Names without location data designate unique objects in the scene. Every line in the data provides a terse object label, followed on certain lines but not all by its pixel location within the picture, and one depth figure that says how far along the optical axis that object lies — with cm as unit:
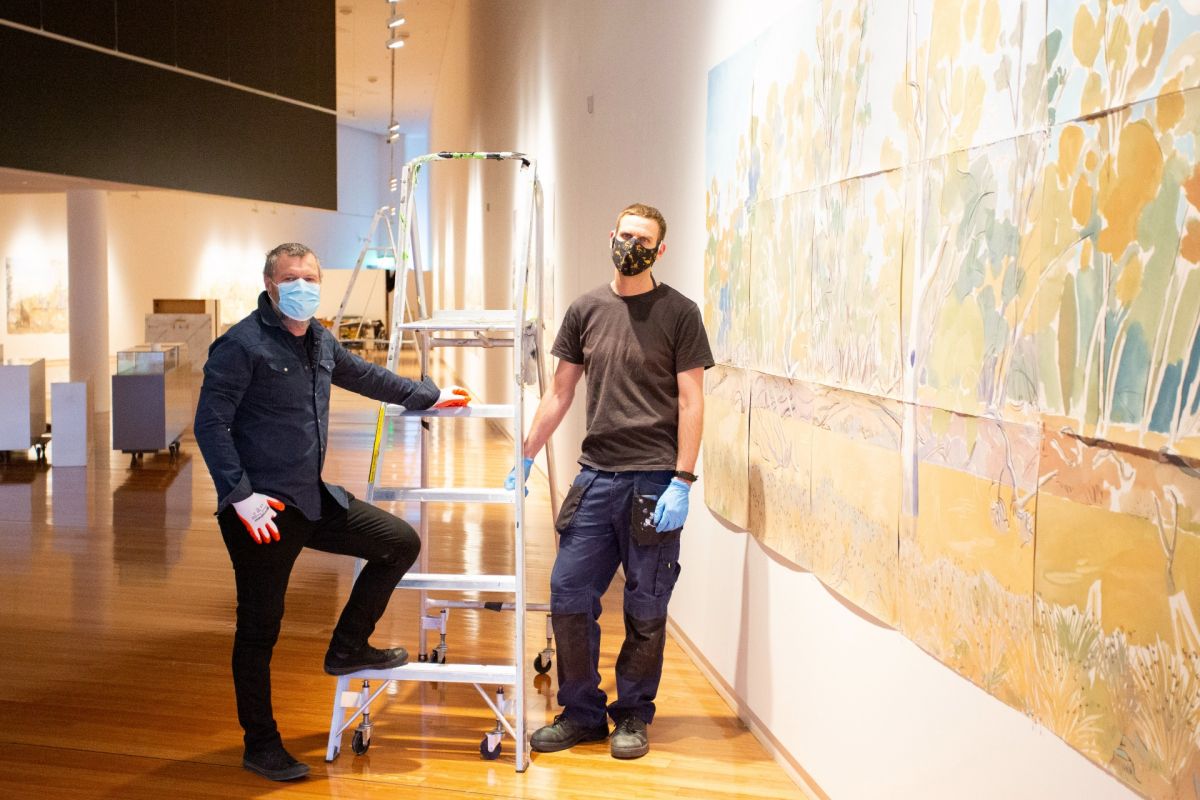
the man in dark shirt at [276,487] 338
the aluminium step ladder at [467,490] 372
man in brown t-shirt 373
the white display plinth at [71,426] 1013
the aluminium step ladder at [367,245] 521
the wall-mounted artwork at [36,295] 2056
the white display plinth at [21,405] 1016
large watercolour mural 180
